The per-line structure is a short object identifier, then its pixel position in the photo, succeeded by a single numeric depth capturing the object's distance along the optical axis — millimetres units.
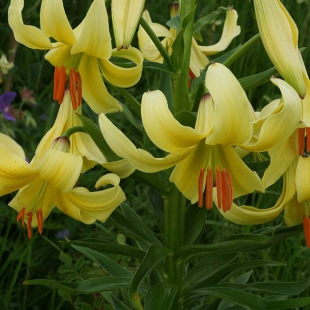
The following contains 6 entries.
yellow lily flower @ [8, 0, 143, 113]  599
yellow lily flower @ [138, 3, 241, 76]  719
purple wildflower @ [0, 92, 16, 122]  947
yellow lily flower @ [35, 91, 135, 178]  651
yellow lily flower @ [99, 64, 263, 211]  558
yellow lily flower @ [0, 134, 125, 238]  612
